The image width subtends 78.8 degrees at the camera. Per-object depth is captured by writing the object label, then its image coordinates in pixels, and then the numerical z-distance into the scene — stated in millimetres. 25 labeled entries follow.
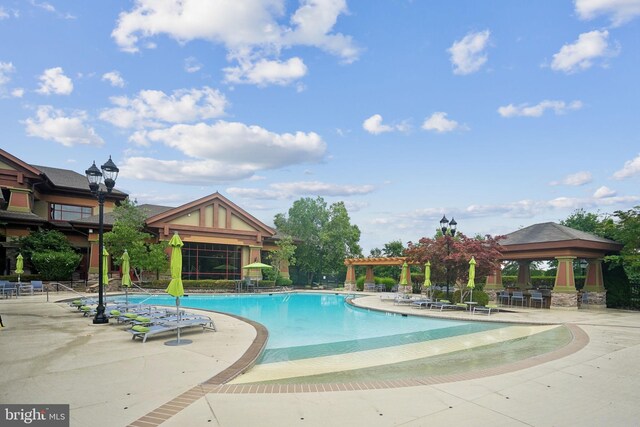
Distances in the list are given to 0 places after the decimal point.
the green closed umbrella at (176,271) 9422
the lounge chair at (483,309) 17531
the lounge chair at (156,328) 9312
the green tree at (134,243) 26812
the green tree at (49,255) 25203
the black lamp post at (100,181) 11672
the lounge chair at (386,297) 24889
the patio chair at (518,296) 20797
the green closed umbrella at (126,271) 15102
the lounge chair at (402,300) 21466
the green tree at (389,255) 39688
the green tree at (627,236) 19516
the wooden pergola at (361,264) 33250
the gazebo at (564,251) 20531
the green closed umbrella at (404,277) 27944
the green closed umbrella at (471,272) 17469
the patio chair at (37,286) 22494
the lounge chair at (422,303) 19656
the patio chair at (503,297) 21531
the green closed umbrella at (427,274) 19938
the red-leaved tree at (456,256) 19594
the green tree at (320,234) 40344
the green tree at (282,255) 34094
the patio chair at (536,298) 20141
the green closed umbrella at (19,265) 21145
